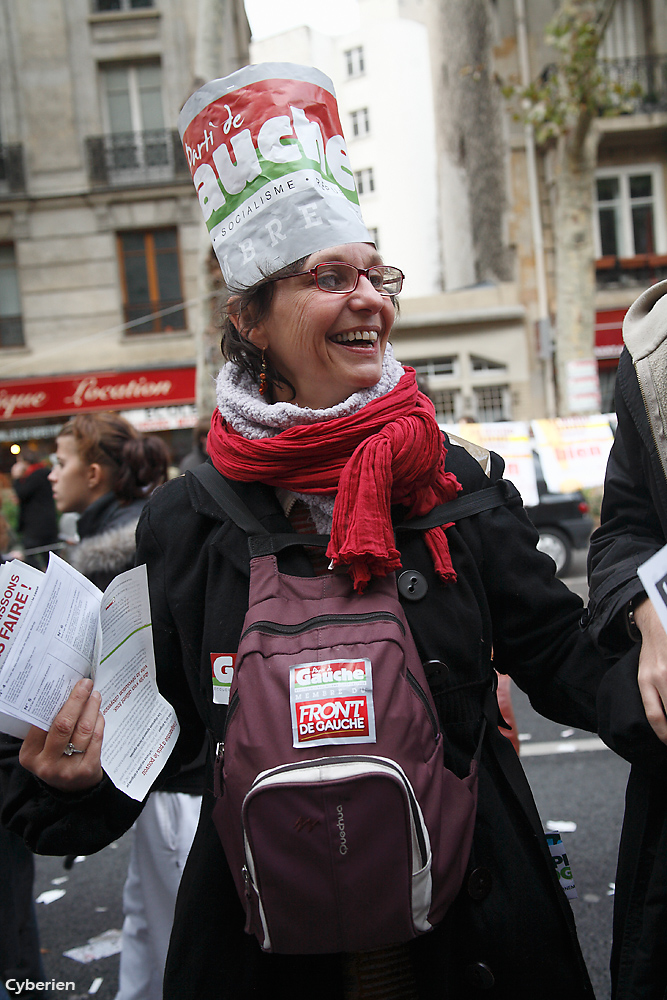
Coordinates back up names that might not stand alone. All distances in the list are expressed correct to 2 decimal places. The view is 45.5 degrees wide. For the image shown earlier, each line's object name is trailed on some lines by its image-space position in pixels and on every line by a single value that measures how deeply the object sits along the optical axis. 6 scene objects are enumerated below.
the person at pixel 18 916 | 2.65
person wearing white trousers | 2.60
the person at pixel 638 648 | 1.28
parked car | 9.21
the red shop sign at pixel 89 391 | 16.84
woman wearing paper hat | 1.37
